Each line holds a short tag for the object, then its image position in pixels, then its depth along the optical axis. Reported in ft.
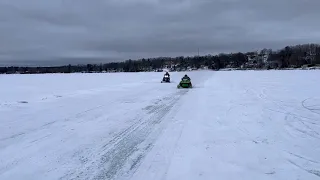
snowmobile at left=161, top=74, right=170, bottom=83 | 115.24
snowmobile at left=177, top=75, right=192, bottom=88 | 82.23
